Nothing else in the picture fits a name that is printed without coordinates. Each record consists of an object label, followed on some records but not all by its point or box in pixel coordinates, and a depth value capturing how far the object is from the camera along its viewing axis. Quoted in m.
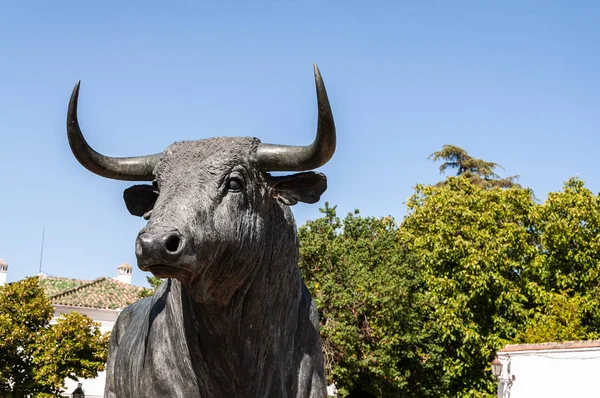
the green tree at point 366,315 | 25.53
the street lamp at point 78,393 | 24.78
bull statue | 3.67
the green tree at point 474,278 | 28.28
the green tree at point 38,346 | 28.83
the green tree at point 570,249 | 28.67
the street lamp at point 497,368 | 20.44
